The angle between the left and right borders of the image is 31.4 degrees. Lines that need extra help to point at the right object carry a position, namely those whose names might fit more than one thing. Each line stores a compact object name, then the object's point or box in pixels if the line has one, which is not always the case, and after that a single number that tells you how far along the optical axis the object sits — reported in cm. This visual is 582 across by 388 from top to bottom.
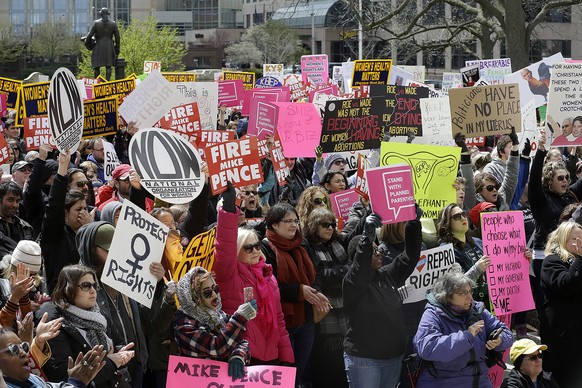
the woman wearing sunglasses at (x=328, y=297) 705
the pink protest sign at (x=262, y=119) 1123
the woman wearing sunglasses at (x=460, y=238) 735
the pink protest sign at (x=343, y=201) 869
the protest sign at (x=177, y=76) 1639
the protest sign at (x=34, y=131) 1165
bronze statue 2108
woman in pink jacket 599
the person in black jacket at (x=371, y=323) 645
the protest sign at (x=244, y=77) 1923
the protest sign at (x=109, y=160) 1120
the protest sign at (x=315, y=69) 2078
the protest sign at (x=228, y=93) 1664
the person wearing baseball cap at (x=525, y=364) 642
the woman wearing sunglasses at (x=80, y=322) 499
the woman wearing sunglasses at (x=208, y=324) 534
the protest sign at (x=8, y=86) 1499
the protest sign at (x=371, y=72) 1609
